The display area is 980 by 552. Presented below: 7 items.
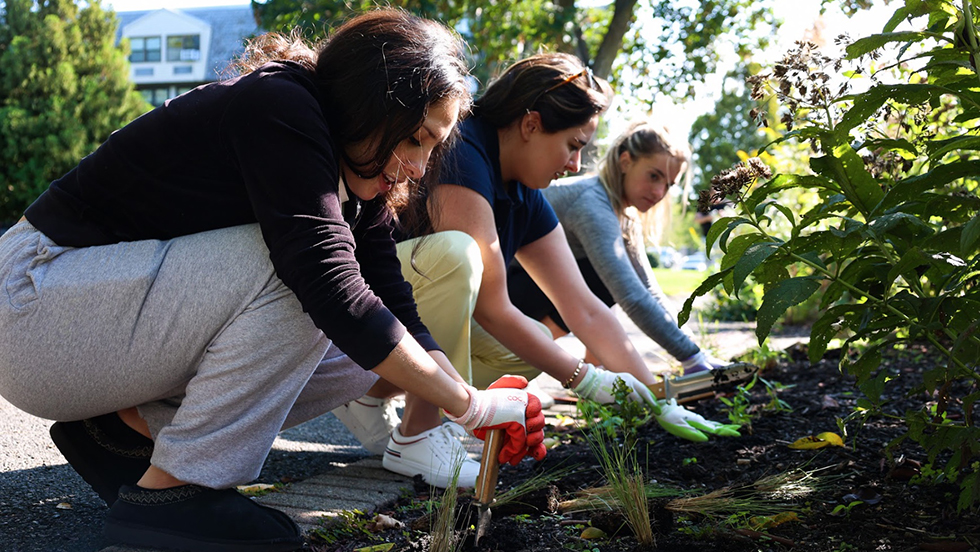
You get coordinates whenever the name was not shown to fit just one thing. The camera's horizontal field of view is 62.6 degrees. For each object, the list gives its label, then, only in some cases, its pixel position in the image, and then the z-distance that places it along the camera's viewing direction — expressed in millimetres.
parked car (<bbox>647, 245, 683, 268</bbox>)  37031
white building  34125
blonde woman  3227
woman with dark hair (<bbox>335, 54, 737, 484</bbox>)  2418
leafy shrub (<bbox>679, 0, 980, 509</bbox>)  1405
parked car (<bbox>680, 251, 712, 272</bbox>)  41438
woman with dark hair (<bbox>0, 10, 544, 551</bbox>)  1577
